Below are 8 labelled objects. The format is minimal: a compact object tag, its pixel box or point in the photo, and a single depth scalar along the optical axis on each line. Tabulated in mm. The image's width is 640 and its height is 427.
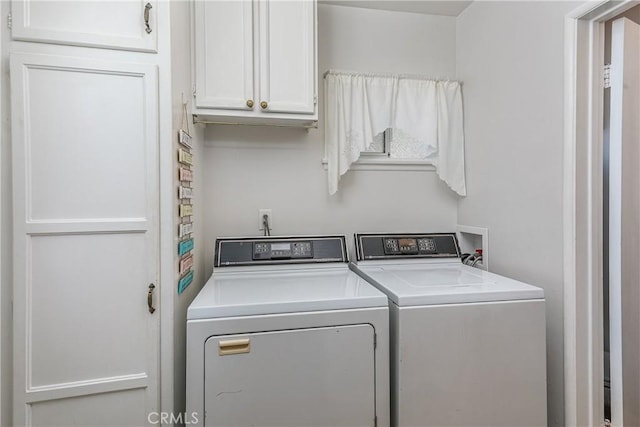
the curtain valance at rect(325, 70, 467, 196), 2006
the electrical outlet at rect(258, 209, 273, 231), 2010
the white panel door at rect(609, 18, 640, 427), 1385
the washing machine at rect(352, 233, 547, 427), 1217
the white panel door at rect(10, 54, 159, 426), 1126
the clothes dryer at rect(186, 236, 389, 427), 1126
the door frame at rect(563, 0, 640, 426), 1372
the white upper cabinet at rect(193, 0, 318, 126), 1619
